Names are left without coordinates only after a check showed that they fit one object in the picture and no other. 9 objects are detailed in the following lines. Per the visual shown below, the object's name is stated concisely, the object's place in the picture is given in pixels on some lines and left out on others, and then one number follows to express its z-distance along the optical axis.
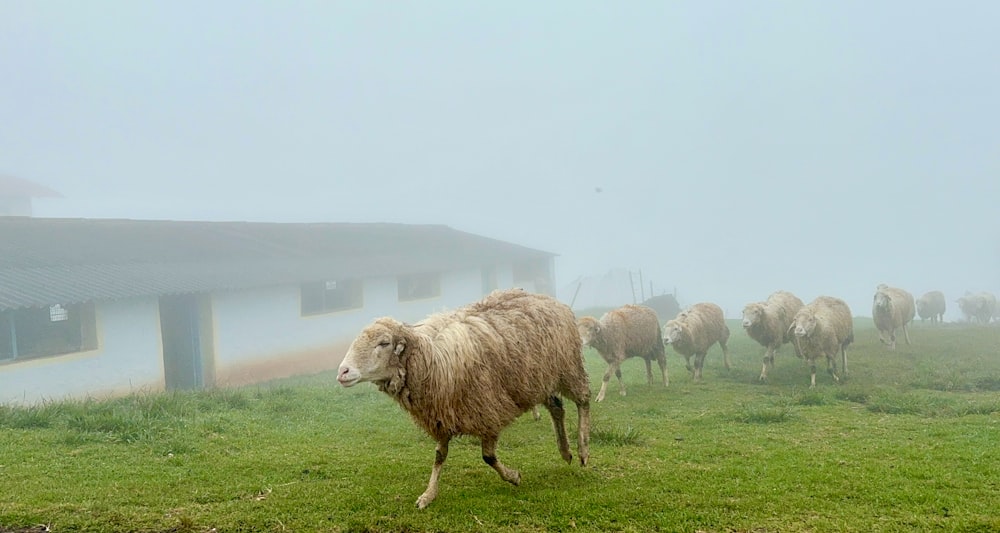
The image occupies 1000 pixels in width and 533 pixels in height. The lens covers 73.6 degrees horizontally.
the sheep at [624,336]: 12.62
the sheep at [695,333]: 14.26
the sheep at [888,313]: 17.59
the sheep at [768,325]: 14.57
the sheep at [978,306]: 29.05
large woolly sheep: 5.64
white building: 14.55
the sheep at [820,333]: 13.37
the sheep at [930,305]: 27.58
